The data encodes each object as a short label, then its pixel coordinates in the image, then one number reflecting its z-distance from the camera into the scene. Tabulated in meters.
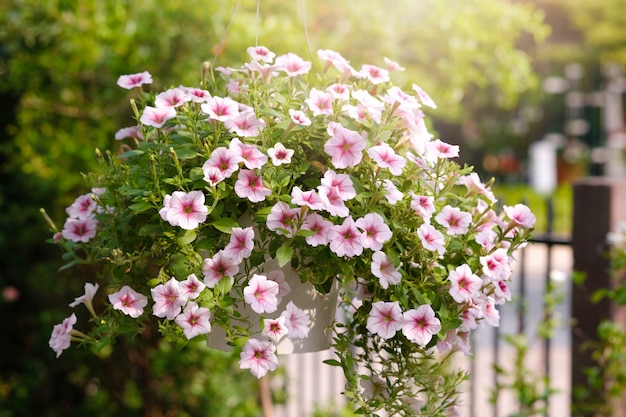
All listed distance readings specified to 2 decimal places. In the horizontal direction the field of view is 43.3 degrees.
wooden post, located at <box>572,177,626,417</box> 2.93
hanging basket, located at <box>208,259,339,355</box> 1.55
